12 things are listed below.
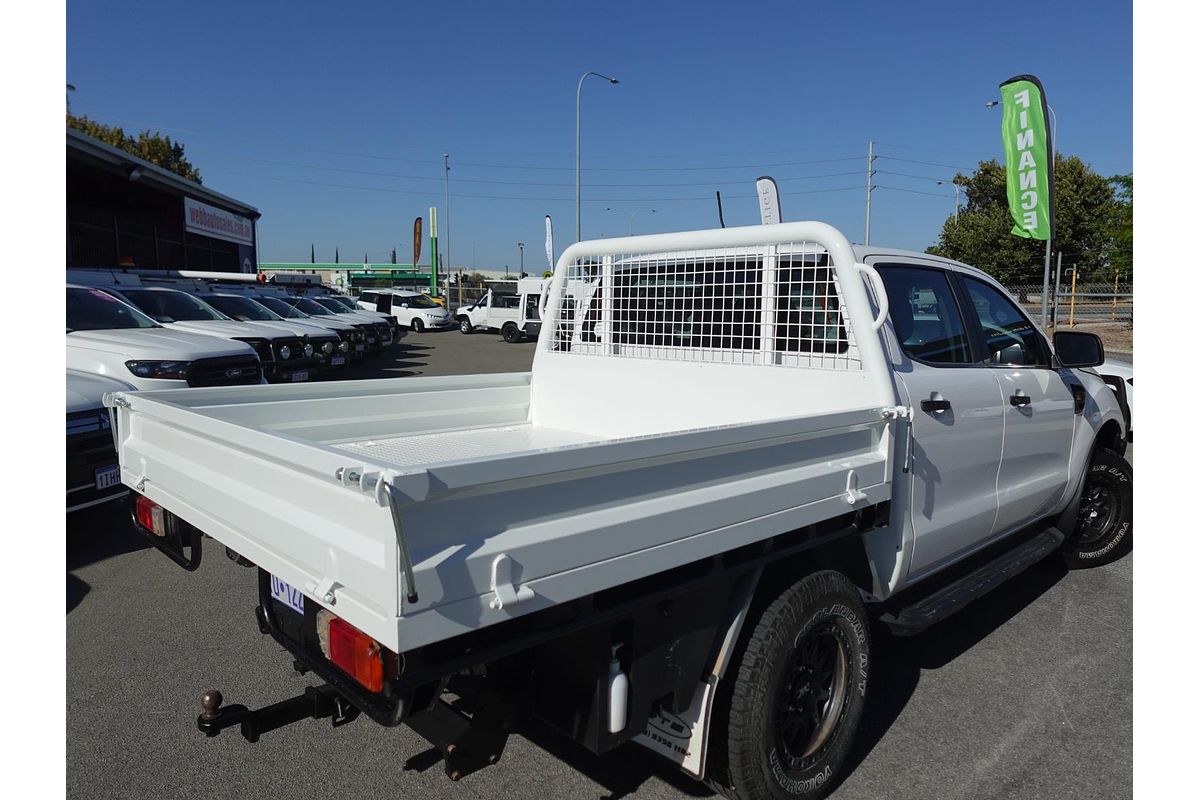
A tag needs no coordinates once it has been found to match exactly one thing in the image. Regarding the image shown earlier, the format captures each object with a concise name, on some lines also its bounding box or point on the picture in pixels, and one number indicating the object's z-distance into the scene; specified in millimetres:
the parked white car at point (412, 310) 33031
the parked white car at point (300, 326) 14031
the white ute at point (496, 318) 29094
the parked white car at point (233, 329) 11750
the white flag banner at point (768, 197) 13820
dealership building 23547
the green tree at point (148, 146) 40031
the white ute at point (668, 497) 1893
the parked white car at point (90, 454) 5219
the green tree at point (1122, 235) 29578
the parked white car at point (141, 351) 7656
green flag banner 14766
